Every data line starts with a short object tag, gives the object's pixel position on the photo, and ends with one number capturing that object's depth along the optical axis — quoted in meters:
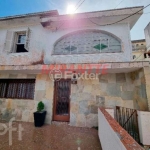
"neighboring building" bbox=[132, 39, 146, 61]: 18.51
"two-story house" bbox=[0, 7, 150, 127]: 5.53
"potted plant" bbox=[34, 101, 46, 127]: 5.35
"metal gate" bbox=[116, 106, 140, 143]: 4.67
